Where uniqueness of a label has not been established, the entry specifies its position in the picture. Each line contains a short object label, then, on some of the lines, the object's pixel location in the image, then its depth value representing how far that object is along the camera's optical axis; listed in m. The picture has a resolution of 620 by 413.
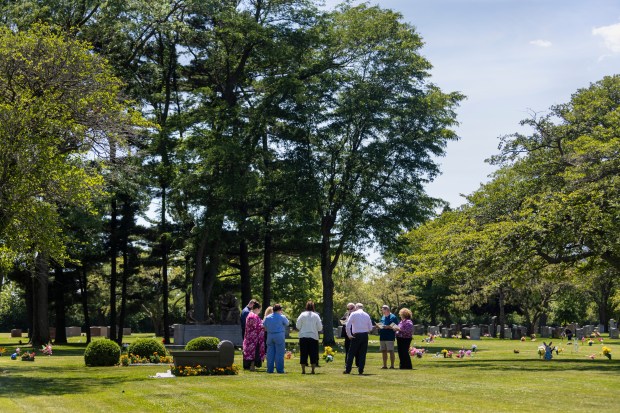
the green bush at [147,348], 27.88
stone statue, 41.44
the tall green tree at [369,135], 46.19
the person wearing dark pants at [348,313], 24.39
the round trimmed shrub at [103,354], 27.06
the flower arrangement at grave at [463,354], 32.59
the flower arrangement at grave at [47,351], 36.52
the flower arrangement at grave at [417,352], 31.25
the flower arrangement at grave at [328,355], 28.13
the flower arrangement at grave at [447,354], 32.51
